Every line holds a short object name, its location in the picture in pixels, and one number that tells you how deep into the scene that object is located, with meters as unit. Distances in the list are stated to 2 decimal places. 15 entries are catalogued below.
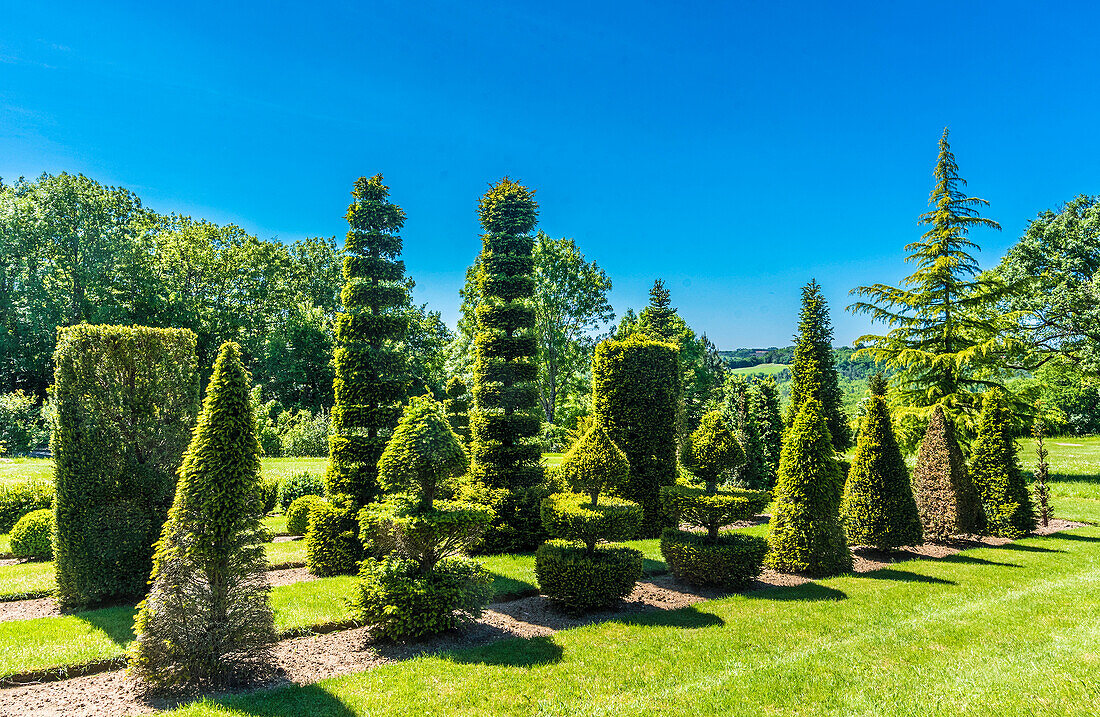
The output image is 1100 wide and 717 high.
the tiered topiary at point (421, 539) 8.83
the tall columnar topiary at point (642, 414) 17.27
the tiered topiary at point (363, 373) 13.11
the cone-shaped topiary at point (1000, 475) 17.25
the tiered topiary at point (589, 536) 10.27
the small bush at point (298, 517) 17.02
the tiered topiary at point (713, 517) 11.84
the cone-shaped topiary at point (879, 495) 14.55
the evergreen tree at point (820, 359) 23.86
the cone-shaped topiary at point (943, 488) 15.76
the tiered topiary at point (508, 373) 15.31
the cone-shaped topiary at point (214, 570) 7.27
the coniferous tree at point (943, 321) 22.69
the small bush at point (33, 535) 13.89
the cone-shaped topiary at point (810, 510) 12.80
